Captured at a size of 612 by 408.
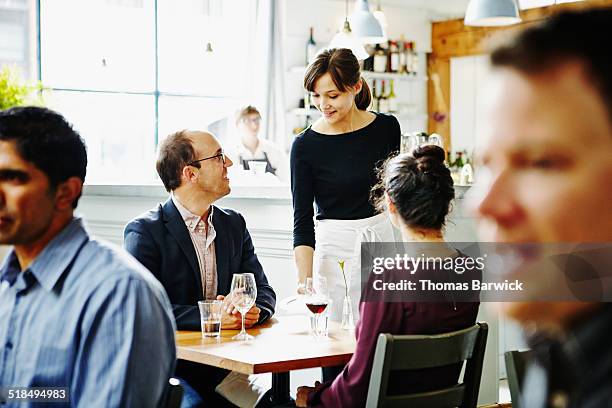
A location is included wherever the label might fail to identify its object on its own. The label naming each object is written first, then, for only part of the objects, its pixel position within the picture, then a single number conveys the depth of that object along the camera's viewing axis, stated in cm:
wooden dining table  216
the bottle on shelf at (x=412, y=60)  888
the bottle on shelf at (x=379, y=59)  863
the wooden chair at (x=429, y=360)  204
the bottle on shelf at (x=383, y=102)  867
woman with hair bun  213
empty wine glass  245
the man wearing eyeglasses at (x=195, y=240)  268
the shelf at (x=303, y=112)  793
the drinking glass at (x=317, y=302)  243
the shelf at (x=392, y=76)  857
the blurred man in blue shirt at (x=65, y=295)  138
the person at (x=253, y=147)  647
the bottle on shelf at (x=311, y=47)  808
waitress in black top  301
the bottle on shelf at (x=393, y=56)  879
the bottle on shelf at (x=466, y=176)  450
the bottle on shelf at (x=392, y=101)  870
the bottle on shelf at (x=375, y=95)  862
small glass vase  267
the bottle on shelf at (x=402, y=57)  885
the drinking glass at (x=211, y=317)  247
